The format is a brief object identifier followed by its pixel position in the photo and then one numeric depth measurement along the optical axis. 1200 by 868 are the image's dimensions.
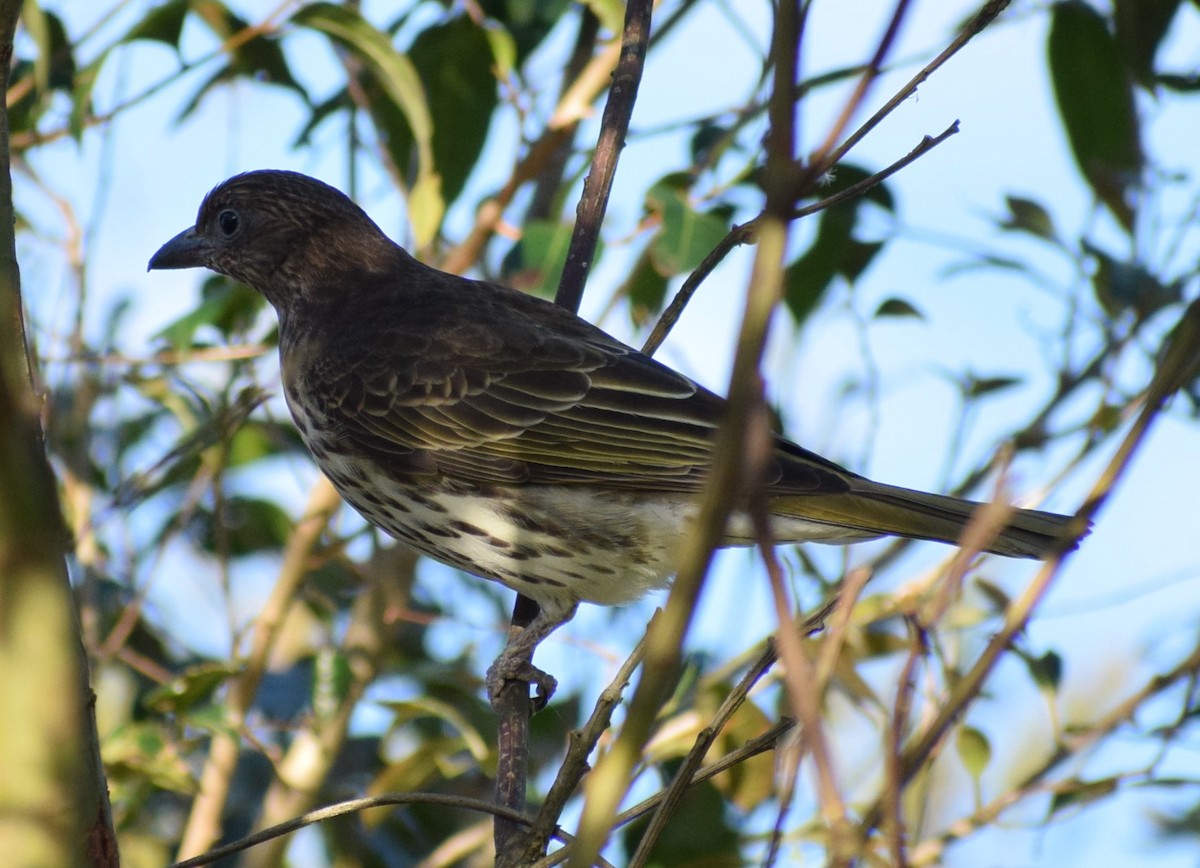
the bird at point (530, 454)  8.13
